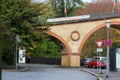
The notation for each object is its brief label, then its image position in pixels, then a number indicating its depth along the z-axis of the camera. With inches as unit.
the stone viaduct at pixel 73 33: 2089.1
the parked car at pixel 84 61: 2202.3
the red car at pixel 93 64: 1978.3
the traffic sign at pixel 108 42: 986.1
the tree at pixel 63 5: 2885.3
